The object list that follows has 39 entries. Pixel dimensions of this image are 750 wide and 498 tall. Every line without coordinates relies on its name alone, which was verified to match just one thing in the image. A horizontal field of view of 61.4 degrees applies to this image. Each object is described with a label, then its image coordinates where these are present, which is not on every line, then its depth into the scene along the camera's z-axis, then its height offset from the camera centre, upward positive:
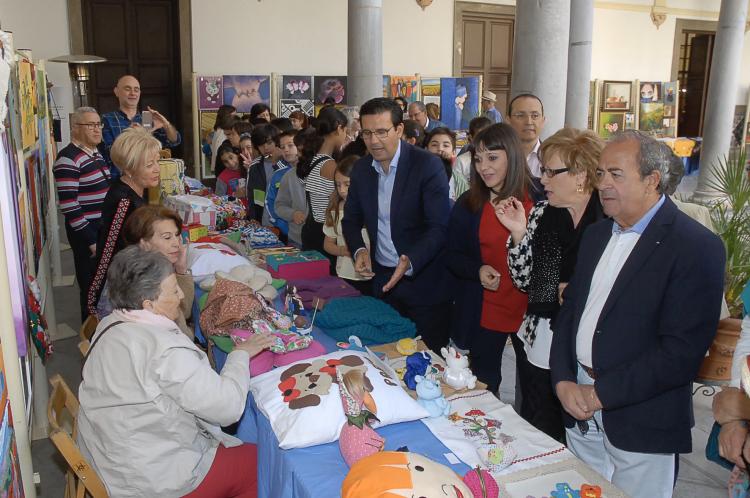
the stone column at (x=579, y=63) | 7.66 +0.67
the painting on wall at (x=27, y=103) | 3.63 +0.01
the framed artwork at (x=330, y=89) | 11.52 +0.37
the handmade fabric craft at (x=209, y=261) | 3.86 -0.93
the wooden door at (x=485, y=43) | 13.15 +1.44
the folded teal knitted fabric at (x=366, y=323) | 2.90 -0.97
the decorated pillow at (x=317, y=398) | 2.07 -0.98
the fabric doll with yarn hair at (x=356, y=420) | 1.91 -0.98
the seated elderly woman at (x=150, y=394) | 2.11 -0.95
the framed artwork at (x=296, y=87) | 11.27 +0.38
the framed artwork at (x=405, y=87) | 12.07 +0.45
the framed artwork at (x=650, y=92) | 14.77 +0.52
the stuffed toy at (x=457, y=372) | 2.43 -0.99
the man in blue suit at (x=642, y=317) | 1.95 -0.64
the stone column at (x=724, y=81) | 10.14 +0.56
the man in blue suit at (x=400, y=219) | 3.27 -0.57
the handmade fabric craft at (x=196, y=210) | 4.96 -0.80
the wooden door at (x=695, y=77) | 16.80 +1.02
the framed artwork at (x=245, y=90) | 10.82 +0.30
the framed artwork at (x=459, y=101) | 12.19 +0.20
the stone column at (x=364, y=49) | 7.96 +0.77
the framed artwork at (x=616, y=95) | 14.60 +0.43
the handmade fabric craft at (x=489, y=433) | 2.02 -1.07
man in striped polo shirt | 4.38 -0.56
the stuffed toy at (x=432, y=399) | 2.26 -1.02
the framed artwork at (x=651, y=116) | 14.83 -0.03
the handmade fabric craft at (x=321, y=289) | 3.37 -0.97
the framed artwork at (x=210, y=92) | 10.63 +0.26
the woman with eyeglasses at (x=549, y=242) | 2.57 -0.53
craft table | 1.92 -1.09
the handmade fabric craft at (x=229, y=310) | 2.88 -0.91
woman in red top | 2.97 -0.68
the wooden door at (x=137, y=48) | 10.35 +0.96
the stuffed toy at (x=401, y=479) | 1.44 -0.84
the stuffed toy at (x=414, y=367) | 2.42 -0.98
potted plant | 3.86 -0.97
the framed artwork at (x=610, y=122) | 14.58 -0.18
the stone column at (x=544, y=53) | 4.75 +0.45
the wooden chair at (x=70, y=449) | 2.12 -1.17
